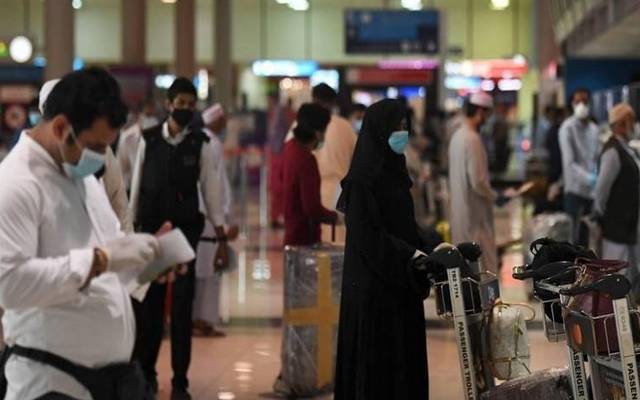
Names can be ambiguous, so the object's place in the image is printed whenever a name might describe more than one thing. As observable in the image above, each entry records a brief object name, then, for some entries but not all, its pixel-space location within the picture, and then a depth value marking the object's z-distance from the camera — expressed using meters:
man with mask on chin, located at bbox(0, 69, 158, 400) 3.77
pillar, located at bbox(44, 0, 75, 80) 17.69
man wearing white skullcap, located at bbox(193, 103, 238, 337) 10.24
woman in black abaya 6.20
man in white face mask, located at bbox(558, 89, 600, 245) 13.91
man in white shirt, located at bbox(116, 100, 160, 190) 10.20
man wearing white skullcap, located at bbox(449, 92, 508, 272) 10.60
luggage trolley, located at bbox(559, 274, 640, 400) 5.10
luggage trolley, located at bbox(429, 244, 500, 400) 5.73
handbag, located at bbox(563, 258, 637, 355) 5.22
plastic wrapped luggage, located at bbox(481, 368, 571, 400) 5.96
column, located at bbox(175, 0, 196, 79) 33.66
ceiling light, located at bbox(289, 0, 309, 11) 45.16
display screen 29.91
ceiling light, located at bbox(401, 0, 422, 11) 44.62
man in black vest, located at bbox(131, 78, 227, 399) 8.06
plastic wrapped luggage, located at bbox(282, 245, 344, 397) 8.22
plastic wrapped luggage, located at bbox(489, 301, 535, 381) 6.06
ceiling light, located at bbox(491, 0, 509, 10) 46.07
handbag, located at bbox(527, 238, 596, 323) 5.88
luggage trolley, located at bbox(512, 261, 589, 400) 5.63
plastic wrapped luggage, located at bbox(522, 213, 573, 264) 12.18
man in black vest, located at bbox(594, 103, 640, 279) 11.18
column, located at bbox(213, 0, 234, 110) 34.50
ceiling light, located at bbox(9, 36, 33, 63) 32.41
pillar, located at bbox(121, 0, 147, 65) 32.53
